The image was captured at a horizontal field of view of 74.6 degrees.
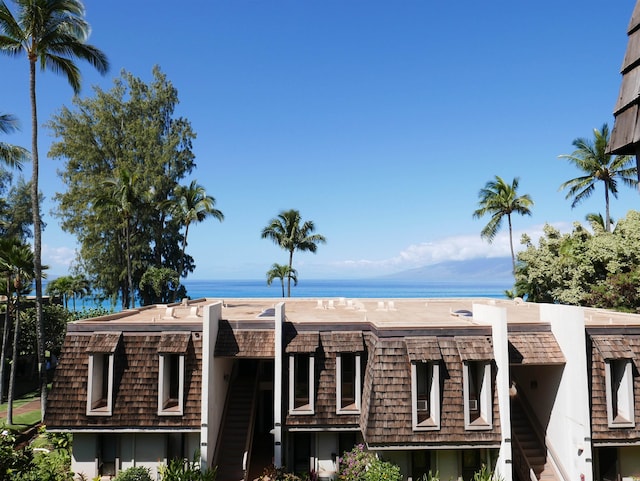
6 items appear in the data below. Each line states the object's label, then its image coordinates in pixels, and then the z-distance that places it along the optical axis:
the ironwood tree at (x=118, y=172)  38.03
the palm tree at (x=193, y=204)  37.31
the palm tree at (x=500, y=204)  37.91
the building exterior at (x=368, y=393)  13.26
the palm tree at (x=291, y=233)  39.72
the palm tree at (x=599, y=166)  34.88
